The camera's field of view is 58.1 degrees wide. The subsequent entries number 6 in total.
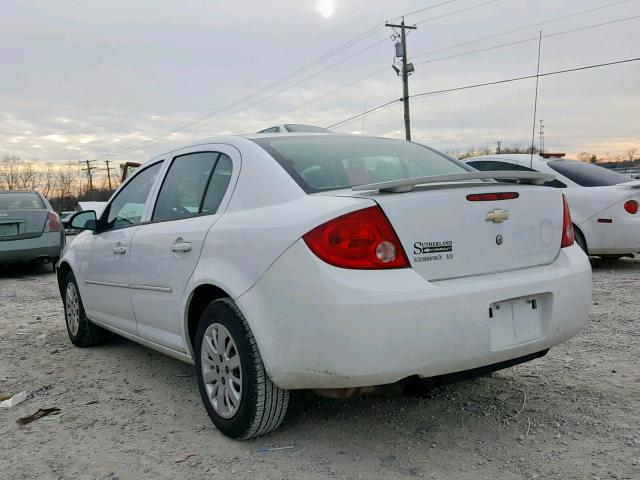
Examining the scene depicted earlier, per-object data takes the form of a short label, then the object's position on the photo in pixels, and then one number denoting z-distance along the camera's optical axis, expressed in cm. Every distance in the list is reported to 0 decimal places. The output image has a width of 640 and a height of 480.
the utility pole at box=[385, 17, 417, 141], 2721
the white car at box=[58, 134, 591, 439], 234
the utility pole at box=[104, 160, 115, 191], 8238
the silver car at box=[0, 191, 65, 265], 941
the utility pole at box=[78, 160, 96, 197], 8106
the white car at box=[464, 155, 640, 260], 691
